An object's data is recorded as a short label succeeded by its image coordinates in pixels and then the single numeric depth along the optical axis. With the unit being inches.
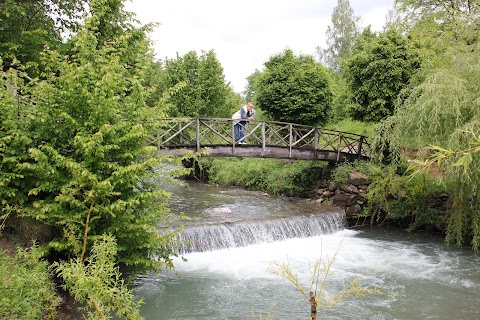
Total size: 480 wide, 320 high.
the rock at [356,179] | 540.7
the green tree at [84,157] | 218.1
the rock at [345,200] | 539.6
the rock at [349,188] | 542.0
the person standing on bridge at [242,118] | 553.9
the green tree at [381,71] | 535.8
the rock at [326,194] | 577.9
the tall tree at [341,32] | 1425.9
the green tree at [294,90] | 693.9
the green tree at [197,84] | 853.8
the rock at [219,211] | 487.4
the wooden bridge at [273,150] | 506.6
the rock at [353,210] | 535.5
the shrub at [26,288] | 181.6
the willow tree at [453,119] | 351.3
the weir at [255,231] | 394.9
